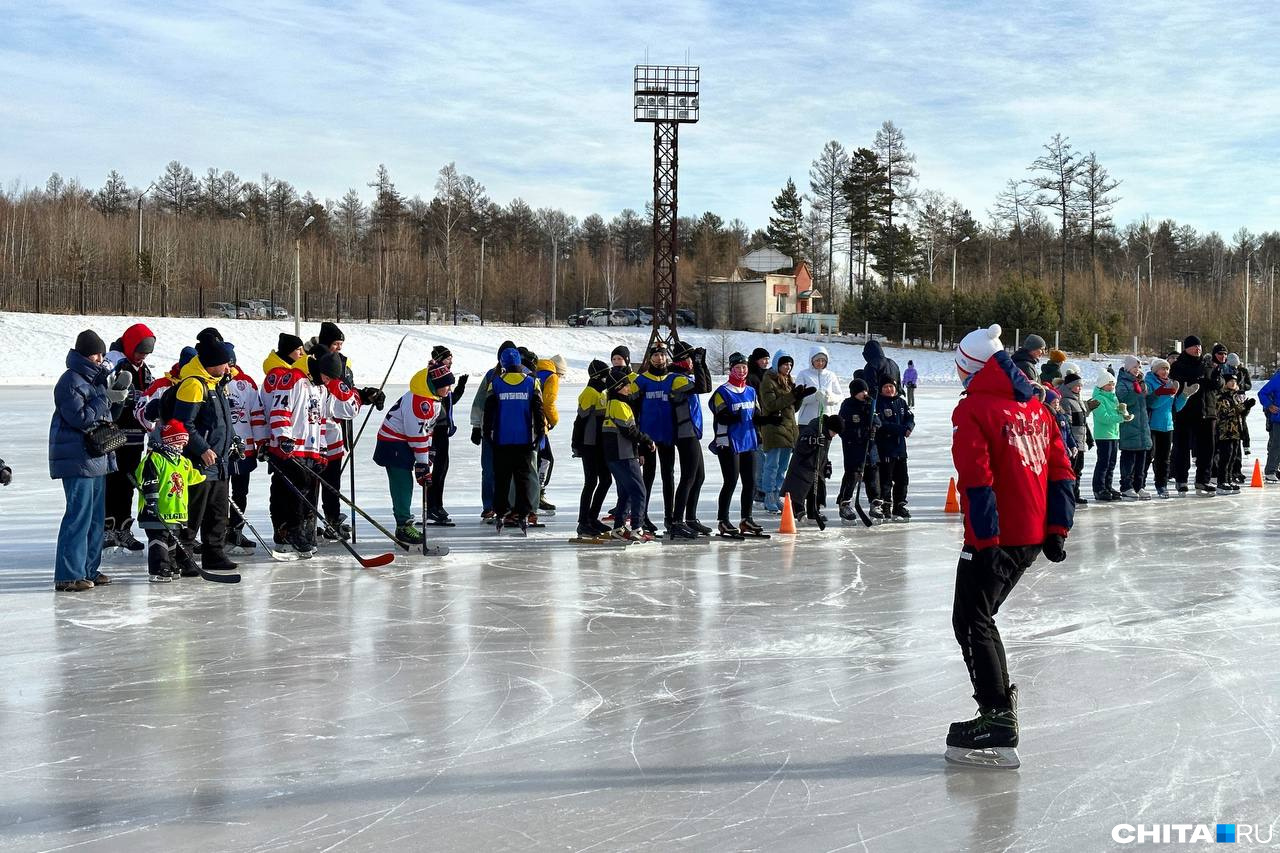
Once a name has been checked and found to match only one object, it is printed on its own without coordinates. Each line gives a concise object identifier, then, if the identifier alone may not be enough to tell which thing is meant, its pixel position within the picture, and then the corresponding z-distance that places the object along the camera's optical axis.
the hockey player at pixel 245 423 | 9.74
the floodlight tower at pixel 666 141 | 49.28
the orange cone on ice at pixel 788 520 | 11.13
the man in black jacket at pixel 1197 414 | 14.75
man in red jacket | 4.74
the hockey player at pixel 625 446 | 10.12
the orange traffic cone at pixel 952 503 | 12.81
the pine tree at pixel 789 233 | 85.31
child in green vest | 8.40
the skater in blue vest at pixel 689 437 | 10.35
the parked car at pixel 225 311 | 59.81
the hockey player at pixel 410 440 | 10.08
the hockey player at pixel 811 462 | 11.62
